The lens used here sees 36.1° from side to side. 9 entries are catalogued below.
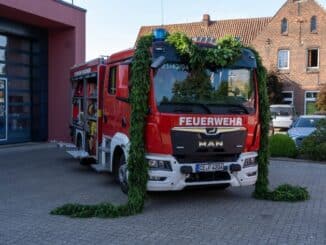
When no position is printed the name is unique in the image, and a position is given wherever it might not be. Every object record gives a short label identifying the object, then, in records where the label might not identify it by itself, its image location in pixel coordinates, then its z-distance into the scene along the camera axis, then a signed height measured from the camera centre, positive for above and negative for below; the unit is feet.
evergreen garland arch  25.57 +0.33
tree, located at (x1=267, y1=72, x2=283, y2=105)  130.52 +4.82
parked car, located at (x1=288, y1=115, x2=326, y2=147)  55.21 -2.37
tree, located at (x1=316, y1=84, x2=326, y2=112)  119.24 +1.96
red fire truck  26.43 -0.91
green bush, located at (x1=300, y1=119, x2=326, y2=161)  47.88 -3.55
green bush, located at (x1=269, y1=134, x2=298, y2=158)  50.62 -3.97
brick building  133.39 +16.29
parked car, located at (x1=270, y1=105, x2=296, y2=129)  104.58 -1.76
